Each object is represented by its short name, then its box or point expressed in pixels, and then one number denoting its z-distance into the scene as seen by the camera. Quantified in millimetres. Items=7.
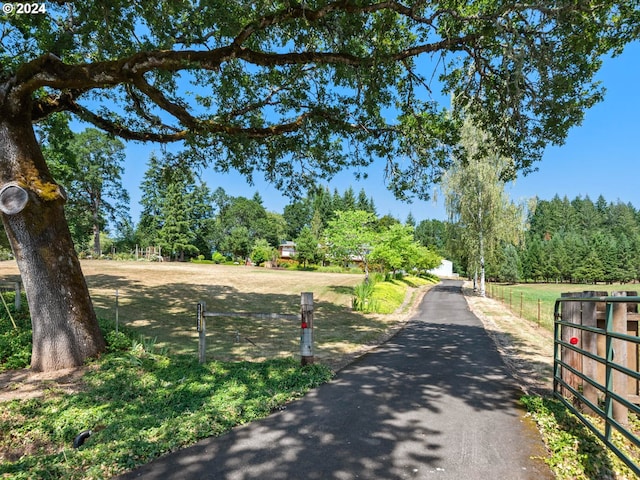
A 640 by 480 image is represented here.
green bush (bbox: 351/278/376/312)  16016
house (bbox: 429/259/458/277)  78188
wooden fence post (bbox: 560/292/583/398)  4379
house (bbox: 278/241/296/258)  70125
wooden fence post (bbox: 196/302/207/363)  6266
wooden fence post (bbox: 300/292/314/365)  6195
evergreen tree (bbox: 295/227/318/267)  52312
